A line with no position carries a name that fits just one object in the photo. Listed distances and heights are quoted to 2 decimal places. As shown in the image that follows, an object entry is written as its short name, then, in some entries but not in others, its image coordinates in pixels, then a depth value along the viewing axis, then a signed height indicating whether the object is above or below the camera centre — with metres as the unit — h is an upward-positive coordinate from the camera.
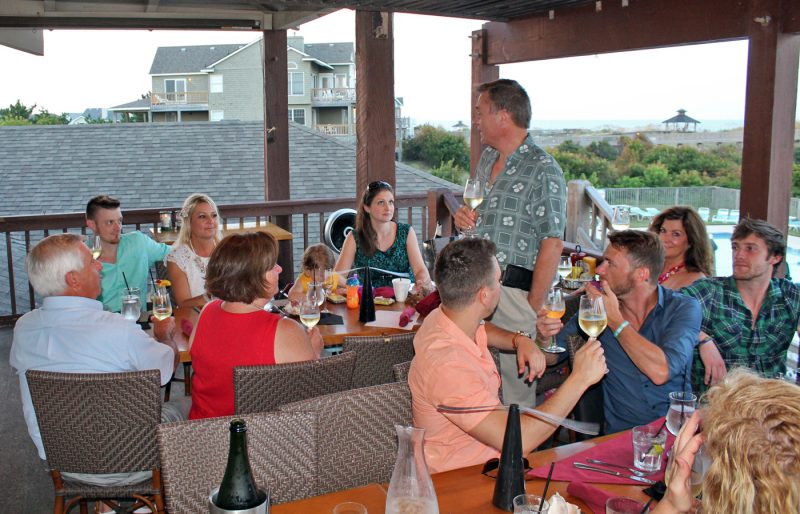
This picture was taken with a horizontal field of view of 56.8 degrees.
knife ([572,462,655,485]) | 1.84 -0.82
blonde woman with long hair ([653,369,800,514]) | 1.08 -0.44
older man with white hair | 2.62 -0.64
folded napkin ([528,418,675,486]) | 1.85 -0.82
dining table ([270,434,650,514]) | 1.73 -0.83
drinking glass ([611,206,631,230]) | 4.39 -0.42
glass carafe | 1.52 -0.68
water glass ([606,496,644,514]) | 1.52 -0.73
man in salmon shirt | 2.00 -0.61
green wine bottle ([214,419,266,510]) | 1.47 -0.65
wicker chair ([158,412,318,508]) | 1.88 -0.79
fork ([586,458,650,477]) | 1.88 -0.82
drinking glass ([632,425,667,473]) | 1.92 -0.78
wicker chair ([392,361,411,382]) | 2.30 -0.69
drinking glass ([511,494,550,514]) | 1.50 -0.72
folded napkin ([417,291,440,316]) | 3.63 -0.75
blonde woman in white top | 4.12 -0.57
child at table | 4.06 -0.66
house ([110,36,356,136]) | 20.89 +2.05
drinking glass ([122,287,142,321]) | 3.27 -0.69
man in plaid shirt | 3.09 -0.67
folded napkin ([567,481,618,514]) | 1.70 -0.80
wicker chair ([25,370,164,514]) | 2.38 -0.89
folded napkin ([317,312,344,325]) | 3.63 -0.84
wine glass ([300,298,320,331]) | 3.19 -0.70
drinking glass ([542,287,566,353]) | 2.63 -0.55
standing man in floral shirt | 3.32 -0.28
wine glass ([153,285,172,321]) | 3.31 -0.69
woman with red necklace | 3.64 -0.48
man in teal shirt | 4.36 -0.61
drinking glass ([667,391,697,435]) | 1.96 -0.69
